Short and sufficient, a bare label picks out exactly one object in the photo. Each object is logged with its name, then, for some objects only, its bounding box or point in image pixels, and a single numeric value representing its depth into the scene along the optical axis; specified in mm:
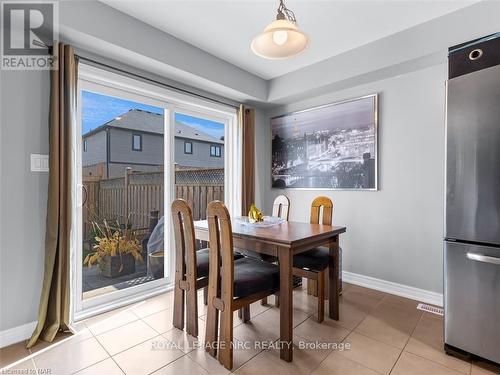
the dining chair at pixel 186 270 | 1966
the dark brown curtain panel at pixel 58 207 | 1975
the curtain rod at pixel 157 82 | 2287
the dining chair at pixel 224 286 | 1659
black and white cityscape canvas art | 2938
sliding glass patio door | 2389
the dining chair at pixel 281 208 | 2949
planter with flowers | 2529
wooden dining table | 1729
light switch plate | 2006
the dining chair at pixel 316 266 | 2182
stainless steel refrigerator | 1560
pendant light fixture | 1604
